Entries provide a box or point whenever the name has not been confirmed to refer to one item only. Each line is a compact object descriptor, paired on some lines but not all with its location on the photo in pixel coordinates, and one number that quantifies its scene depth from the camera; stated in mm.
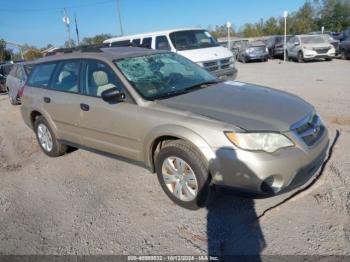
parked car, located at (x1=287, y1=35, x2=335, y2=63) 18203
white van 10211
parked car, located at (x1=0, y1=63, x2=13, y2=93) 16069
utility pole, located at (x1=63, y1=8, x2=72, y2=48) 32547
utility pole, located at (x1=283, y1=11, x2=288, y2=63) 21078
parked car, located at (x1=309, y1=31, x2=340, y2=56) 19281
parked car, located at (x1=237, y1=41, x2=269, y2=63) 22828
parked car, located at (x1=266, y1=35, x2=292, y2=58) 22938
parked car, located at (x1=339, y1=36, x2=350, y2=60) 18109
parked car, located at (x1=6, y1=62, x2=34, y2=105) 11078
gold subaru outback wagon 3205
